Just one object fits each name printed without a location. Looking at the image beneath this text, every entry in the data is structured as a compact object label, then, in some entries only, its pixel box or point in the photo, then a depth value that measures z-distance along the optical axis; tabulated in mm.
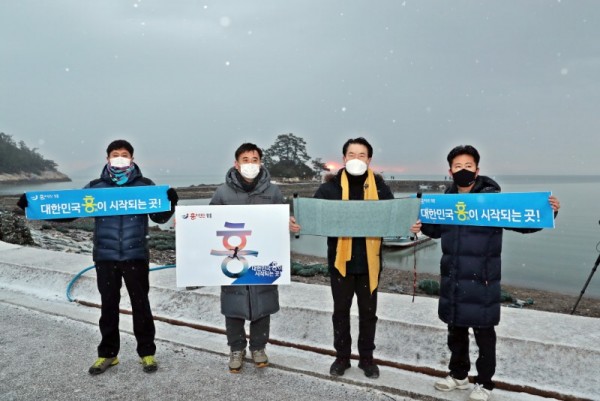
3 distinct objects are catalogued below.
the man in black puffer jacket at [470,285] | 3227
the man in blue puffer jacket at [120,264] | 3953
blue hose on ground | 6138
